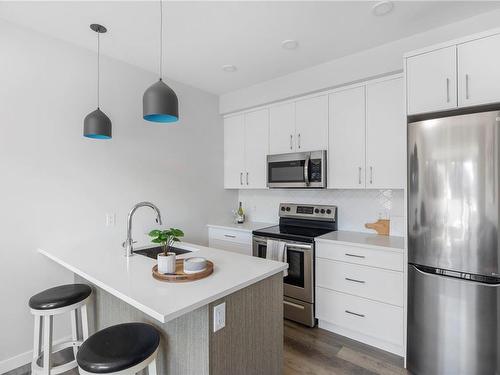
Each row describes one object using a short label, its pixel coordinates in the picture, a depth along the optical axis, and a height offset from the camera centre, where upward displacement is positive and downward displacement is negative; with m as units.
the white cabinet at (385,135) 2.52 +0.51
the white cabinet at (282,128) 3.22 +0.72
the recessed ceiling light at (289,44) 2.39 +1.27
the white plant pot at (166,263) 1.52 -0.40
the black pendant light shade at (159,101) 1.53 +0.49
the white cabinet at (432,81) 1.91 +0.77
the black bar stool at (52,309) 1.72 -0.76
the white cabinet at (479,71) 1.76 +0.77
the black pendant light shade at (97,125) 2.11 +0.49
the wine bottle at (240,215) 3.83 -0.35
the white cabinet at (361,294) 2.28 -0.91
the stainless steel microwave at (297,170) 2.96 +0.22
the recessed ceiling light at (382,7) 1.89 +1.26
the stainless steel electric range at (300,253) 2.71 -0.65
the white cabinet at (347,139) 2.74 +0.51
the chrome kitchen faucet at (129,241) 1.97 -0.36
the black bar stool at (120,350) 1.18 -0.72
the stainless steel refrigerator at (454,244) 1.69 -0.35
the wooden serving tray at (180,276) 1.46 -0.46
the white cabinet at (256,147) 3.47 +0.54
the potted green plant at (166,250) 1.52 -0.36
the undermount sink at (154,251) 2.22 -0.50
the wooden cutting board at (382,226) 2.82 -0.37
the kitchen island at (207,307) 1.29 -0.60
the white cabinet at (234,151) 3.72 +0.52
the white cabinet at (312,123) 2.97 +0.73
